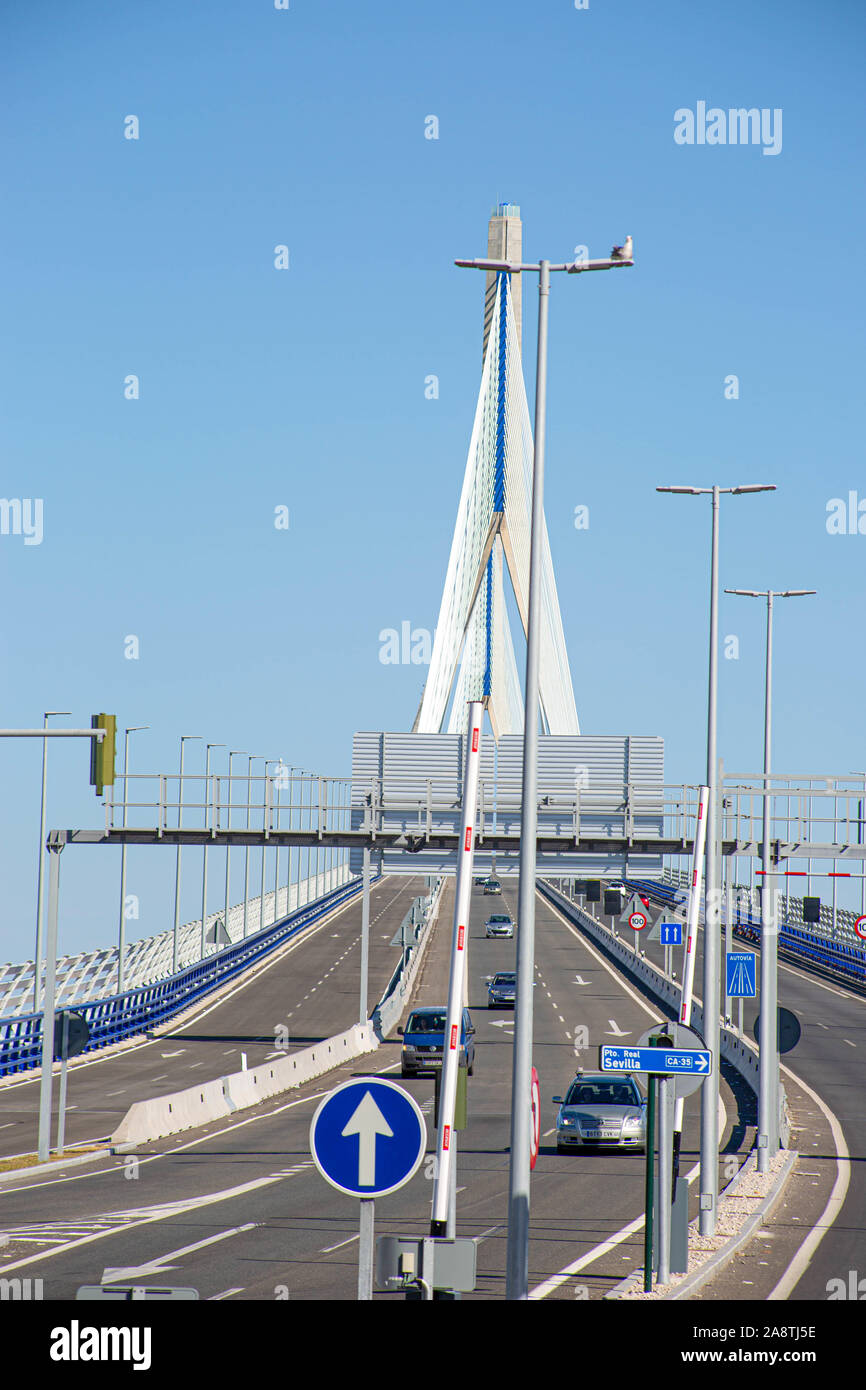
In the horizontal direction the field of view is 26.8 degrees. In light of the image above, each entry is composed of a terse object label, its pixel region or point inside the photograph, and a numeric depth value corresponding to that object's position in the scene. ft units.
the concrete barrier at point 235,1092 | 116.26
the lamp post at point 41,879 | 140.26
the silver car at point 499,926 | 321.93
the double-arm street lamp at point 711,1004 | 73.04
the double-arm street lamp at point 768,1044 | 93.20
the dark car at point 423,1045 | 143.74
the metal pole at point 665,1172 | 57.00
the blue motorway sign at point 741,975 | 99.35
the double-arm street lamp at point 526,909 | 46.14
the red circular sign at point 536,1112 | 46.94
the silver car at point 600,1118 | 107.76
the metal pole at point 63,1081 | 104.86
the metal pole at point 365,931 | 170.49
